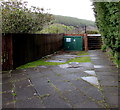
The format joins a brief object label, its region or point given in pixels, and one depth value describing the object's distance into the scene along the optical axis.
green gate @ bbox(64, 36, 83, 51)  9.50
